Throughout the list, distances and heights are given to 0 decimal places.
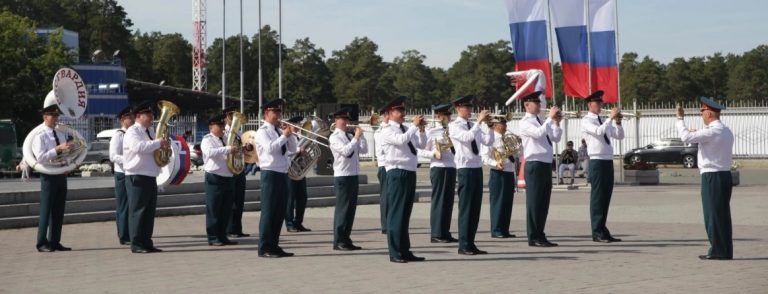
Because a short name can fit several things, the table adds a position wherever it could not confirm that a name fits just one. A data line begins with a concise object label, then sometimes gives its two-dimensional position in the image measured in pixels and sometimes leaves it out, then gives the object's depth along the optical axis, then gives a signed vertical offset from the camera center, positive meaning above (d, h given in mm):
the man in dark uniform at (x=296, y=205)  16906 -601
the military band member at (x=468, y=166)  12930 -31
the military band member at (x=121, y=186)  14433 -246
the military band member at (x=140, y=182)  13508 -181
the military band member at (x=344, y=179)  13438 -172
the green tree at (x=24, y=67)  47531 +4349
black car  44250 +281
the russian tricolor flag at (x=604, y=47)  30094 +3077
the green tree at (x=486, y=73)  70250 +5723
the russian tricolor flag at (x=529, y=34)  28844 +3303
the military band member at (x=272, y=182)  12719 -184
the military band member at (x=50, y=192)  13859 -299
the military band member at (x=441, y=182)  13805 -222
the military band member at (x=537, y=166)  13820 -40
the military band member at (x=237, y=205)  15723 -548
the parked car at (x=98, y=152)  40031 +549
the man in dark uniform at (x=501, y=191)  14961 -373
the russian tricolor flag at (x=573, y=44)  29875 +3129
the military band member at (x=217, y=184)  14695 -237
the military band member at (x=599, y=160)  14352 +26
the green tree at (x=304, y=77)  67500 +5391
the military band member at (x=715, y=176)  11977 -162
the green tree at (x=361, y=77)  70812 +5587
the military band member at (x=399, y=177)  12117 -140
